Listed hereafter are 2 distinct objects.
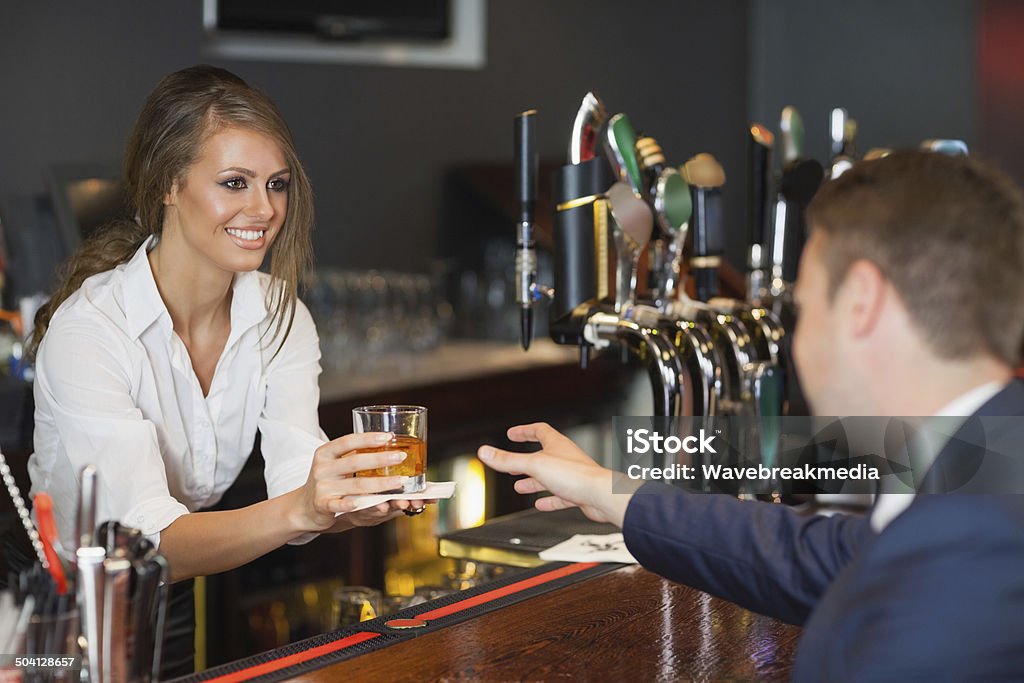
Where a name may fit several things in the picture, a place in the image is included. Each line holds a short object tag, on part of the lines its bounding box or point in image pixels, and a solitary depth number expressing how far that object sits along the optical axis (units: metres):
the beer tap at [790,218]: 2.48
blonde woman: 1.73
